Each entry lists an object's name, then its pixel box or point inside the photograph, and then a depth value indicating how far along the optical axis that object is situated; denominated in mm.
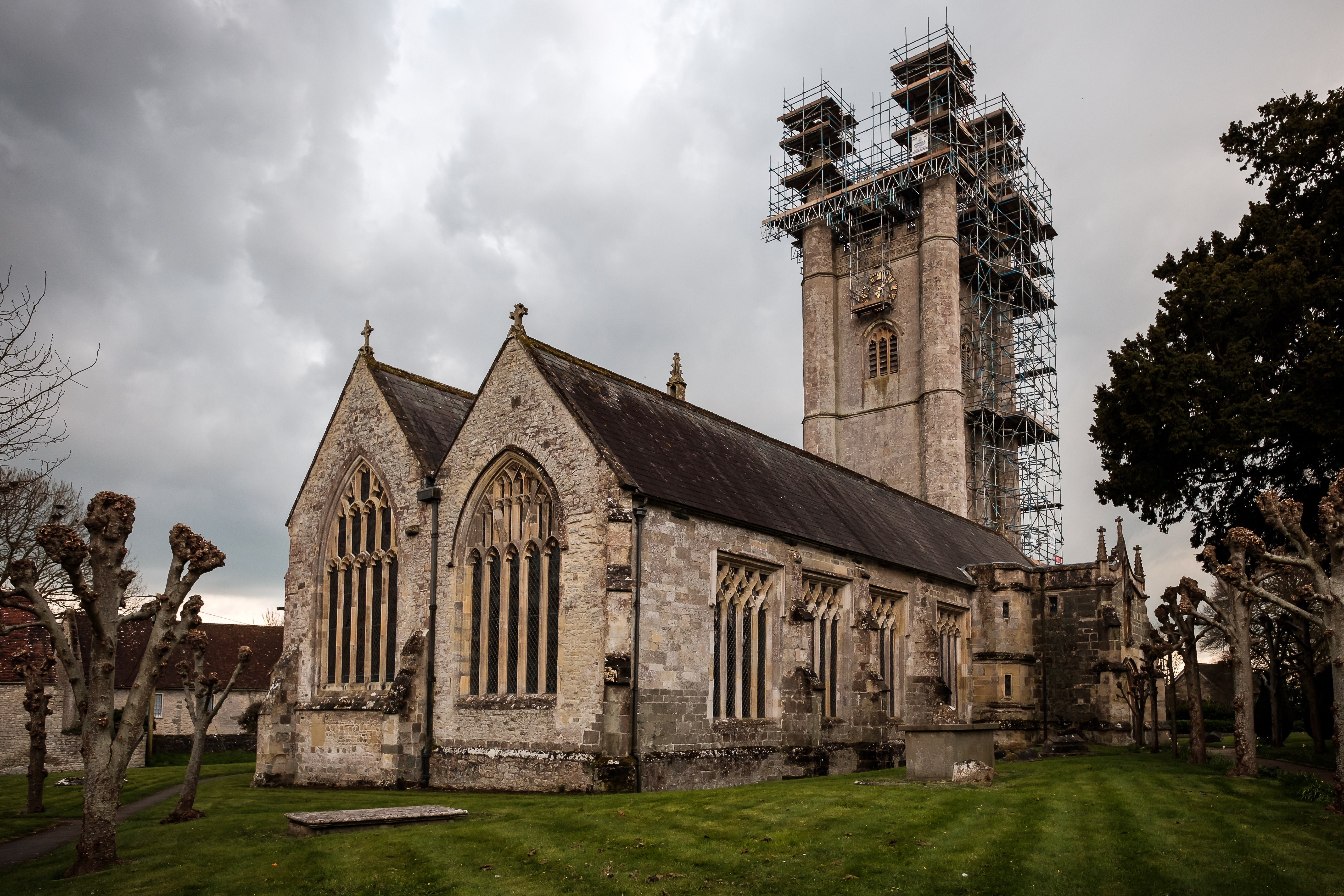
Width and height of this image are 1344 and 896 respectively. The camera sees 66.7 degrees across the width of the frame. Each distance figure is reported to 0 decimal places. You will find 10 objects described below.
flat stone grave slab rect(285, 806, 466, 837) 14695
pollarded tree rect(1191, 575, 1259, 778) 19609
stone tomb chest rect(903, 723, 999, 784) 18266
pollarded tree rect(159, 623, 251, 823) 17750
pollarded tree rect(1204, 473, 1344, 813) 15305
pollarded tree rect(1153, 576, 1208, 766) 23172
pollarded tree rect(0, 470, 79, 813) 20734
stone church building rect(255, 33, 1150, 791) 20438
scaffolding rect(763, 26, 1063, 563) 55000
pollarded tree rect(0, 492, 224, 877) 12750
